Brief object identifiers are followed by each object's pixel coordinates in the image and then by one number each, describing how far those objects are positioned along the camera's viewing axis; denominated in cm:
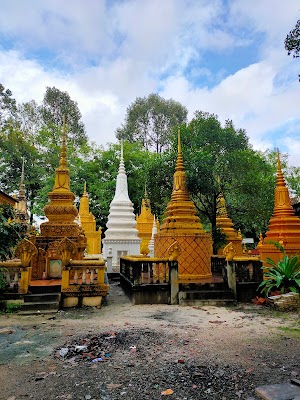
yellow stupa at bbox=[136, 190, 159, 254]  2461
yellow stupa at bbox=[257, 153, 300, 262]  1263
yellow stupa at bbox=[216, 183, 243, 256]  1743
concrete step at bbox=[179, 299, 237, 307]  1040
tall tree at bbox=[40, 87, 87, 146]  3659
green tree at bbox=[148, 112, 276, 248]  1570
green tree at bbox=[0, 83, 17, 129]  2991
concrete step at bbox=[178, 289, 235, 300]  1057
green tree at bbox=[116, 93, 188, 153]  4059
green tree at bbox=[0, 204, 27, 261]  564
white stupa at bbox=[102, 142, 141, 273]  2023
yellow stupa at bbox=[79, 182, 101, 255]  2312
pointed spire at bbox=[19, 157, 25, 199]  2133
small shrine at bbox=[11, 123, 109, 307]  989
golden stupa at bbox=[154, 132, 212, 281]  1225
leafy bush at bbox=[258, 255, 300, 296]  1032
